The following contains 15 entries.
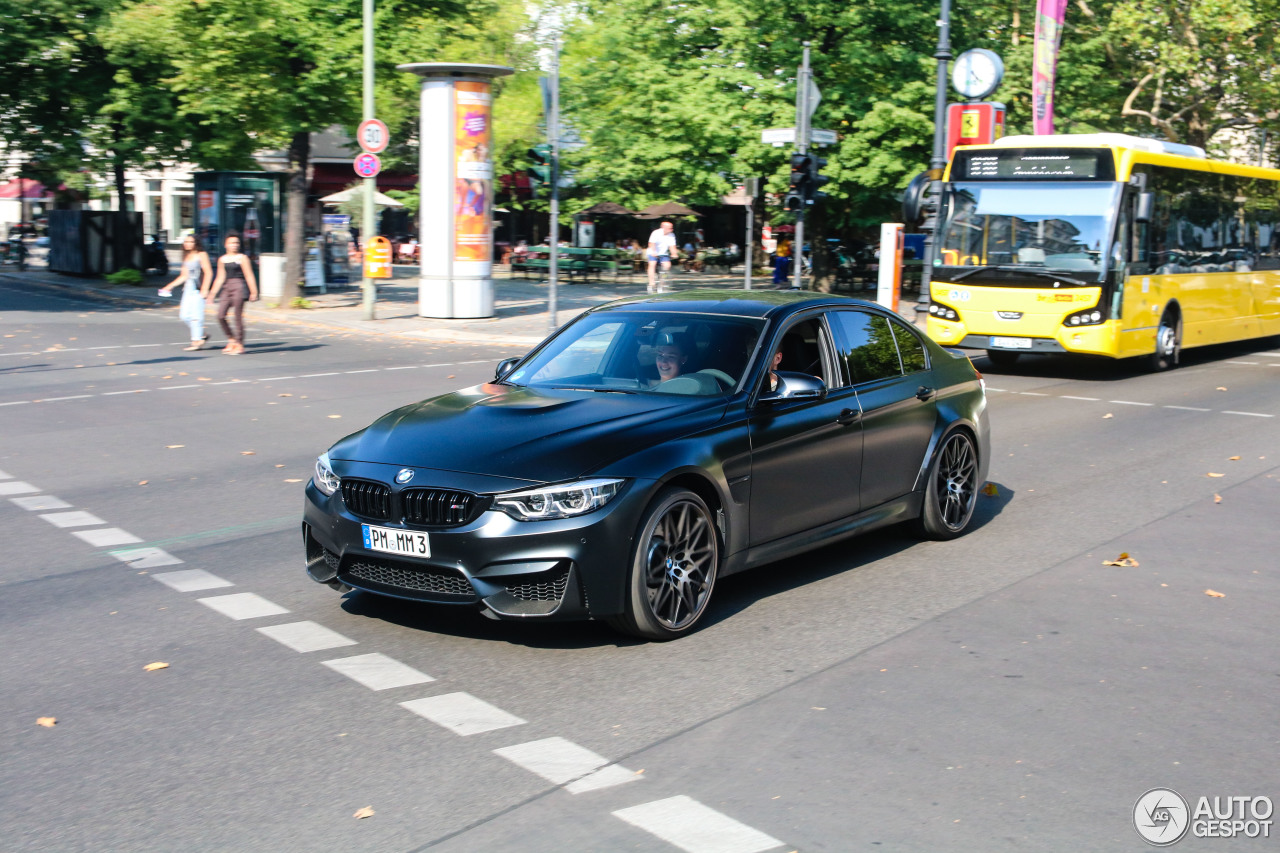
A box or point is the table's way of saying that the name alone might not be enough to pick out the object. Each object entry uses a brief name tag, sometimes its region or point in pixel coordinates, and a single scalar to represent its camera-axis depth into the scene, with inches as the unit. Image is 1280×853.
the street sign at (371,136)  941.2
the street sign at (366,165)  949.2
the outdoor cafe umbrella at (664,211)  1993.1
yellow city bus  670.5
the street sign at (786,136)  781.9
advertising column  991.0
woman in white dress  758.0
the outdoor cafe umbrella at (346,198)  2046.1
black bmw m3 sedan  210.8
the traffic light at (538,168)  1829.5
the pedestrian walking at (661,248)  1269.7
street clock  934.4
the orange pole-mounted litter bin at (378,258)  1007.2
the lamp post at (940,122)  835.4
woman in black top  746.8
